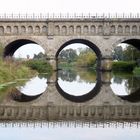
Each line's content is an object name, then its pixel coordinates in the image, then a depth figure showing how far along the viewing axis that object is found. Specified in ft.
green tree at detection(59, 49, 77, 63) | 628.53
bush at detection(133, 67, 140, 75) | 198.22
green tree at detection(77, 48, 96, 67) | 358.84
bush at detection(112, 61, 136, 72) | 239.64
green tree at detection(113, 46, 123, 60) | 460.38
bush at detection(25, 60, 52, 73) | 203.41
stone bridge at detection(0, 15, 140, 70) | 210.59
